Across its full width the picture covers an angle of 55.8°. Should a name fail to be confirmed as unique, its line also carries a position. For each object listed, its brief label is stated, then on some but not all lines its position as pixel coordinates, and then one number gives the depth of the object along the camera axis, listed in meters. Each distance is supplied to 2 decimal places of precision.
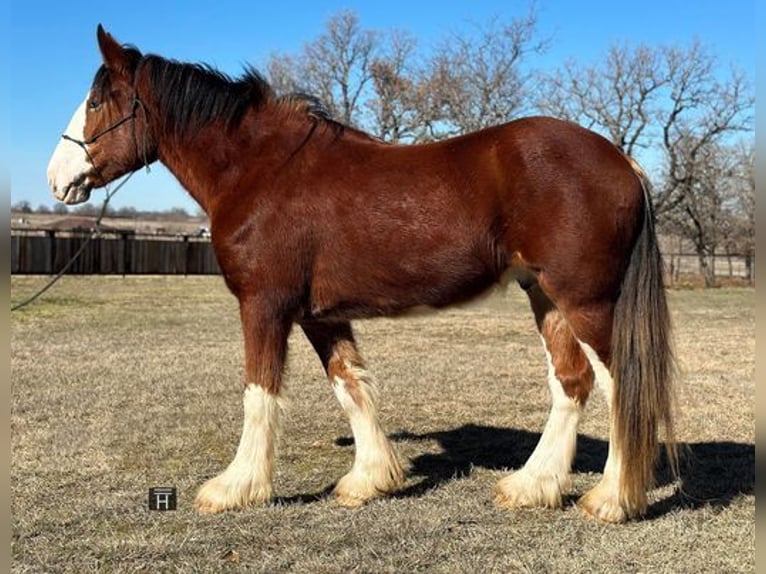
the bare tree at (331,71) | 30.23
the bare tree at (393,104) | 25.69
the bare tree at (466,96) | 25.64
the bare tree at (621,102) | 33.34
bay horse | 3.88
